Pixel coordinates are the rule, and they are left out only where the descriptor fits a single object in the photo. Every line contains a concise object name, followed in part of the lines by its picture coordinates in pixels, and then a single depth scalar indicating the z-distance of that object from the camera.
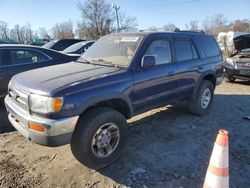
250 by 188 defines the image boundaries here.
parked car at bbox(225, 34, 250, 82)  6.69
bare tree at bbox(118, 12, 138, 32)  45.32
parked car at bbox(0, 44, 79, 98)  4.61
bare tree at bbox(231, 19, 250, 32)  40.87
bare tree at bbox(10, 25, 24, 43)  63.48
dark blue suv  2.35
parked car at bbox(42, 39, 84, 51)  11.47
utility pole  40.61
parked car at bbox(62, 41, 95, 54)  8.45
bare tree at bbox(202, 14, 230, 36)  43.94
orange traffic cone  1.87
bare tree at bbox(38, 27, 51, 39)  62.15
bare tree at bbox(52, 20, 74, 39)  51.62
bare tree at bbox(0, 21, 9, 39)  61.77
